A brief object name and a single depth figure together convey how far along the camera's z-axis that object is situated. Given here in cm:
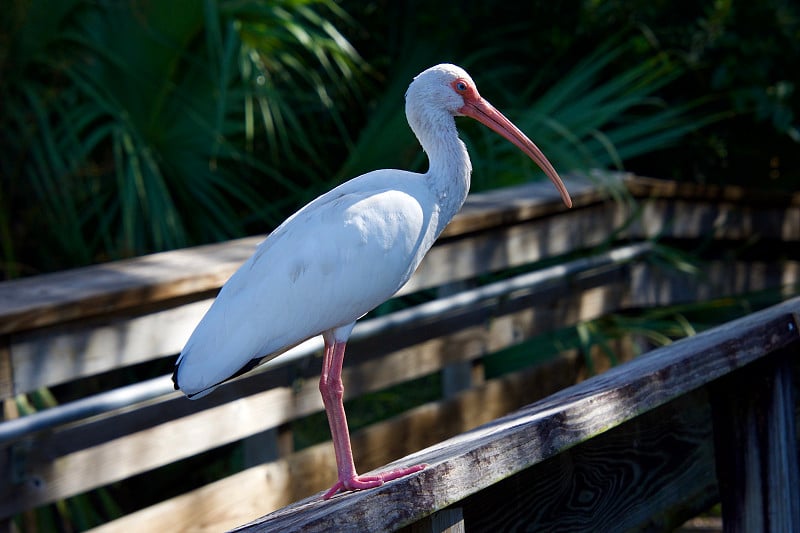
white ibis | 404
